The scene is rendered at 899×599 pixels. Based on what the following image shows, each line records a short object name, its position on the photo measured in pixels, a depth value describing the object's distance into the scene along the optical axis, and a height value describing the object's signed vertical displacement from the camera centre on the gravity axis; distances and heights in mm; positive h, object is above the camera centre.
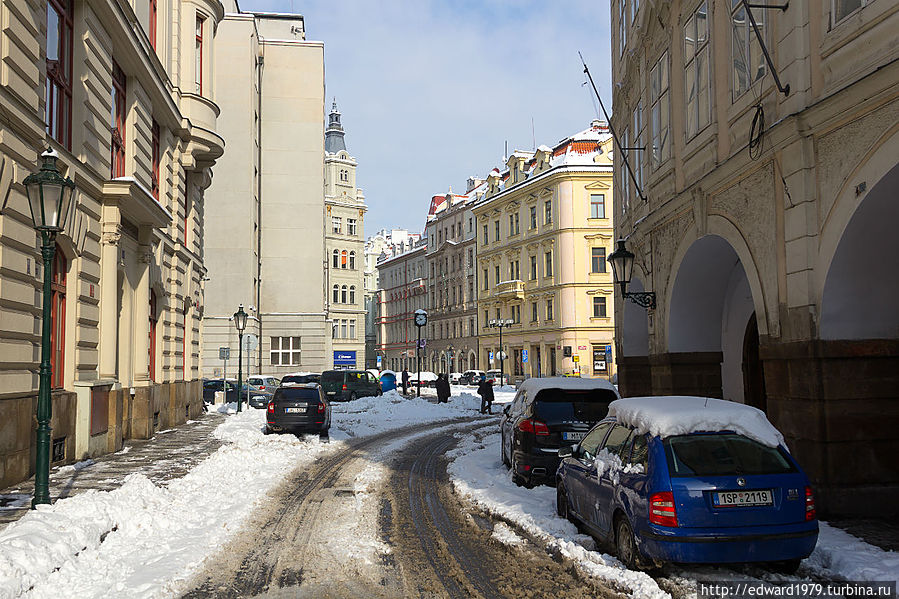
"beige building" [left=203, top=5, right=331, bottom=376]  44656 +9970
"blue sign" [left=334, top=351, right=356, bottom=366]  66062 +89
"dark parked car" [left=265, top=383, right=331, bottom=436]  20625 -1374
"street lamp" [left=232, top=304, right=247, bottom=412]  31884 +1724
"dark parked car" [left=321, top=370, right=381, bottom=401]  40531 -1360
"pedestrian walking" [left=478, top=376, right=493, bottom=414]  33906 -1691
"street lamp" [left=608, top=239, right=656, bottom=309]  16391 +1859
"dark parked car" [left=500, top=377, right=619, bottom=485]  11891 -1030
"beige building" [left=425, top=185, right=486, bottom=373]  81312 +8368
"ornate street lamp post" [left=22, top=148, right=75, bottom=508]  9289 +1665
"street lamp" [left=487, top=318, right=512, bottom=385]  60469 +2765
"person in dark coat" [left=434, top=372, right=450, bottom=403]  38375 -1626
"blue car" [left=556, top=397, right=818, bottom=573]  6551 -1224
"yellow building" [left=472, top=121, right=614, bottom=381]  62375 +8420
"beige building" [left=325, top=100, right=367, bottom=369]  73562 +10524
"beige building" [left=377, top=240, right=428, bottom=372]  98062 +7485
